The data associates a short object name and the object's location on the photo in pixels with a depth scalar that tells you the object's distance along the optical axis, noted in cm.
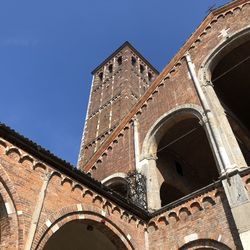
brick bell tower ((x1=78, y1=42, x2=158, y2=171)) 2631
